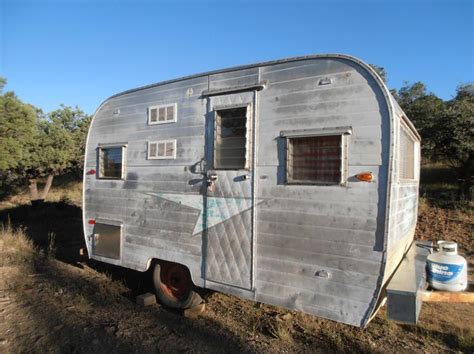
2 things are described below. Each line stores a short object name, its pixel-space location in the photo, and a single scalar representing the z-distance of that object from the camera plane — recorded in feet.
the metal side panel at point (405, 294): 11.08
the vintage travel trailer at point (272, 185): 11.59
